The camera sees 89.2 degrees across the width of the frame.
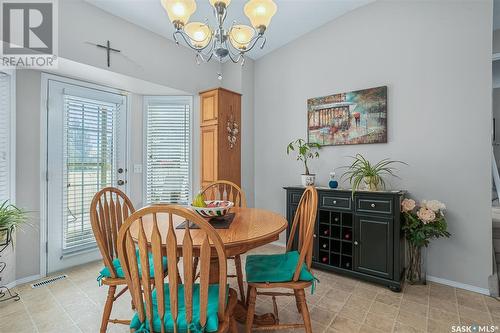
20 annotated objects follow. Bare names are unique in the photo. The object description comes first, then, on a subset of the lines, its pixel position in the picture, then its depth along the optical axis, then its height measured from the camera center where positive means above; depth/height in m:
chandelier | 1.66 +1.02
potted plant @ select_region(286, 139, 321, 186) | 3.05 +0.20
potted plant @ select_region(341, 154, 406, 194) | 2.61 -0.06
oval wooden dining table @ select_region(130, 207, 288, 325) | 1.34 -0.39
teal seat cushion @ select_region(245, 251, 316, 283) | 1.56 -0.67
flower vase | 2.51 -0.99
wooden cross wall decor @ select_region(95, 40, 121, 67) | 2.62 +1.22
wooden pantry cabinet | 3.35 +0.43
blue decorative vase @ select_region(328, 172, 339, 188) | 2.87 -0.19
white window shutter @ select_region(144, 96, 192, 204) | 3.54 +0.25
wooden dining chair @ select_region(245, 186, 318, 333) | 1.52 -0.68
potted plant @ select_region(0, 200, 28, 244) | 2.08 -0.46
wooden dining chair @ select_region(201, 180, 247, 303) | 2.07 -0.34
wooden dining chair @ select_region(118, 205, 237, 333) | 1.06 -0.49
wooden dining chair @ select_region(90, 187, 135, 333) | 1.57 -0.47
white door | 2.72 +0.08
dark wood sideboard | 2.38 -0.70
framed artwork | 2.80 +0.59
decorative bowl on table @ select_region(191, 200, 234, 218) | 1.63 -0.28
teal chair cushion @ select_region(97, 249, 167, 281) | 1.60 -0.68
